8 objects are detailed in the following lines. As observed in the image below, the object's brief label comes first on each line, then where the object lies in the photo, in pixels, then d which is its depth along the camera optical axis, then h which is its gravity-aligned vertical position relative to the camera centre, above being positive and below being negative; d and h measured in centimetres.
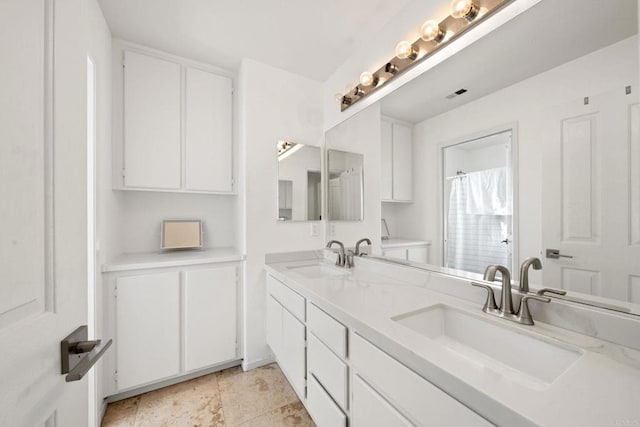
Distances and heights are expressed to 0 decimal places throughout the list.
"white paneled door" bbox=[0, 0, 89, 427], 41 +2
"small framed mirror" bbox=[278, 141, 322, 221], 218 +29
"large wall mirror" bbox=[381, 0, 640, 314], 77 +24
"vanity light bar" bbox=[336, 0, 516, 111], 109 +92
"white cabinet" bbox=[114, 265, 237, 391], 166 -80
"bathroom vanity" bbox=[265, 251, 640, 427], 56 -43
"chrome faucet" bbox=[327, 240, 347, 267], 193 -35
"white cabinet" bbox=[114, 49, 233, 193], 187 +71
